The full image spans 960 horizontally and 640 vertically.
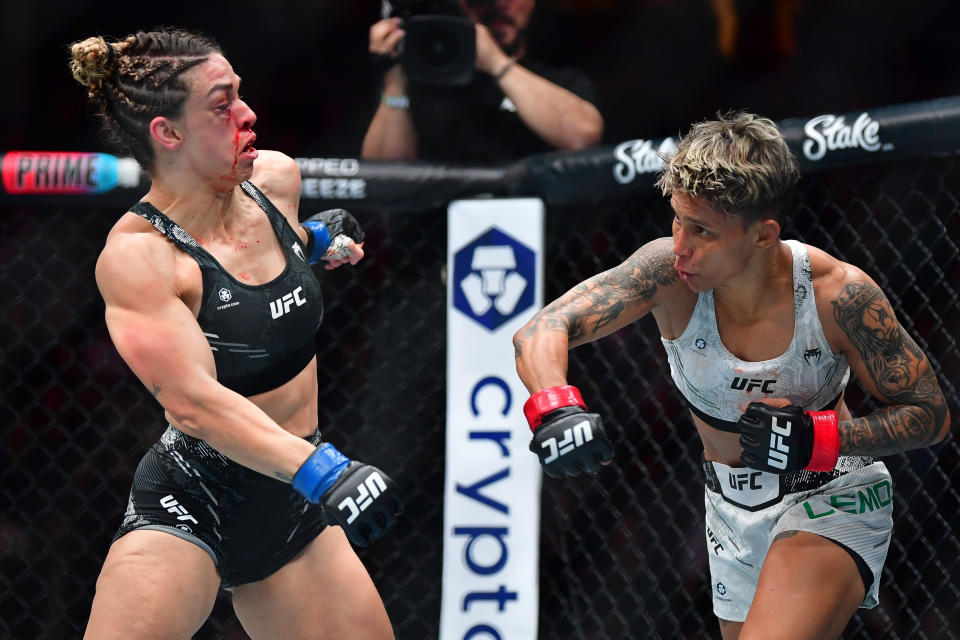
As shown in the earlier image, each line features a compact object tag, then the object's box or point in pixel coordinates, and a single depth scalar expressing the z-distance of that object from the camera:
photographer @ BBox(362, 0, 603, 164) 5.72
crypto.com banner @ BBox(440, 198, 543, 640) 5.39
